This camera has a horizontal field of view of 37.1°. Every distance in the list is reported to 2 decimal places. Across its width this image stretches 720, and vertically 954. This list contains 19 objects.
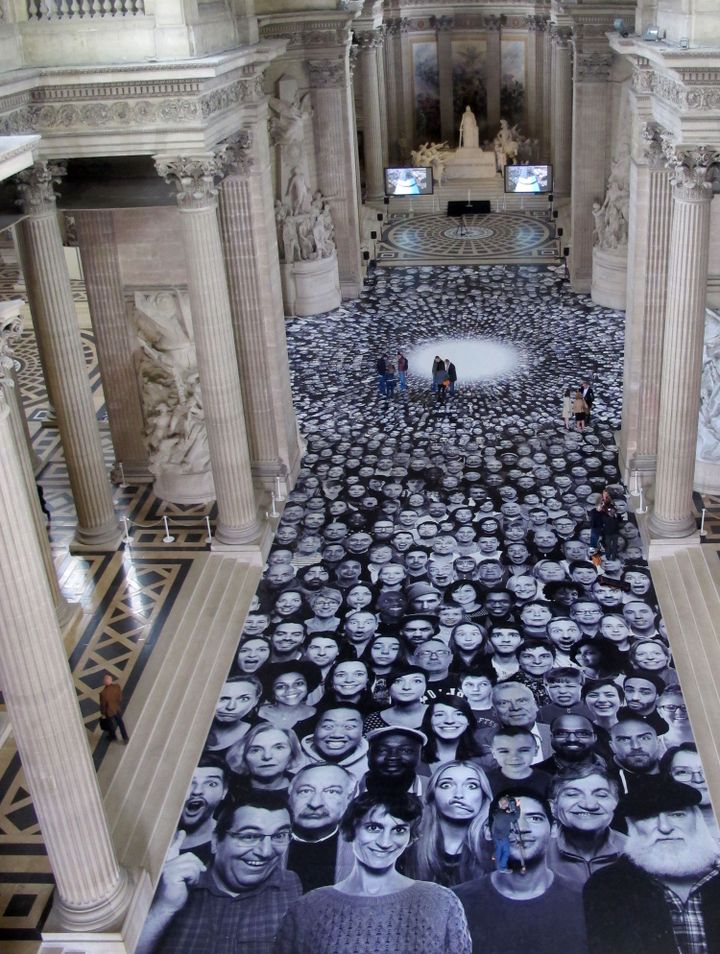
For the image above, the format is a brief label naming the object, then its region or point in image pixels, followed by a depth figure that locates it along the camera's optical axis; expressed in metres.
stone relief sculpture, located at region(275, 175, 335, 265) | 31.69
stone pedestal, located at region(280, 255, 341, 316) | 32.62
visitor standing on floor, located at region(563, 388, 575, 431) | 24.61
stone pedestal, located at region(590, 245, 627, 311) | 31.17
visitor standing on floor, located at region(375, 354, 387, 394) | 26.83
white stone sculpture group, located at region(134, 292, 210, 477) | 20.33
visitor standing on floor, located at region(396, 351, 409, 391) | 27.30
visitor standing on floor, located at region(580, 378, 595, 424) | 24.86
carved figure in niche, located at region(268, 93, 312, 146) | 30.12
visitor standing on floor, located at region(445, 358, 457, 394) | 26.34
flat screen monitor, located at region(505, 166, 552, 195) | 39.97
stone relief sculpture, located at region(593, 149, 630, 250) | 29.67
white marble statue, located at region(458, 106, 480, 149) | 48.78
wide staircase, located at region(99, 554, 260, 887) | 13.86
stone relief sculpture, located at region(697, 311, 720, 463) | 19.92
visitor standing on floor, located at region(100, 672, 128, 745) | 14.78
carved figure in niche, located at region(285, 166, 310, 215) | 31.53
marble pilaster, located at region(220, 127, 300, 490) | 19.22
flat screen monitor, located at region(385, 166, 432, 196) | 41.88
